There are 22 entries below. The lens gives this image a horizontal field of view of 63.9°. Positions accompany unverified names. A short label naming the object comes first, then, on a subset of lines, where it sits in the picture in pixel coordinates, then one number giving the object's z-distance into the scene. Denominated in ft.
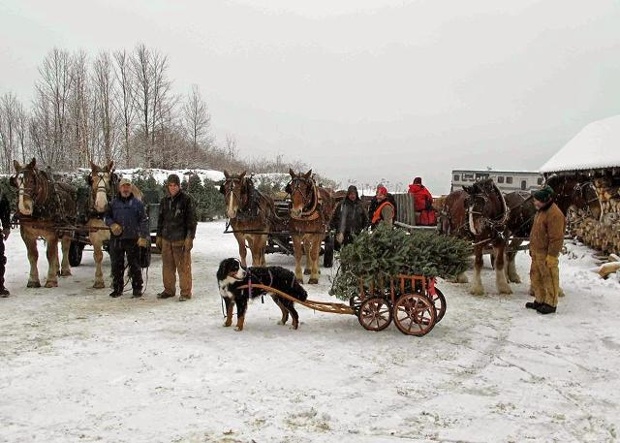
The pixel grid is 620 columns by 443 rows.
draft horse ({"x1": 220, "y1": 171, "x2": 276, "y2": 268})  29.71
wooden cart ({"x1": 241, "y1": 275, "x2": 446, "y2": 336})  20.02
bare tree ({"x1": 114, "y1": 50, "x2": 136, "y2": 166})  114.01
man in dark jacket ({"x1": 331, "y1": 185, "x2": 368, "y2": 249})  31.14
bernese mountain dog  20.30
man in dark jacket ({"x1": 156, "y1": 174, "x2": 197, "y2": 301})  26.53
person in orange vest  31.63
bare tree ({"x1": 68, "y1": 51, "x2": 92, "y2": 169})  106.73
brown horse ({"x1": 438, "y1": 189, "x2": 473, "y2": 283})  31.99
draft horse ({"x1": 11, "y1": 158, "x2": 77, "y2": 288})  27.58
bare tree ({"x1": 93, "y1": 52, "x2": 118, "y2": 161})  111.65
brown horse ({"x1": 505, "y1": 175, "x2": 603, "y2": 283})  28.04
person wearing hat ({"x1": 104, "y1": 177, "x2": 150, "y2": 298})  27.40
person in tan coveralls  23.97
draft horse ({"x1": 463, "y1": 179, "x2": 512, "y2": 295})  28.66
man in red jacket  41.14
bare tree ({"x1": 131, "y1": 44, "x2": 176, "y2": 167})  114.83
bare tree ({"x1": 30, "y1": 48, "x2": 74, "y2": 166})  109.09
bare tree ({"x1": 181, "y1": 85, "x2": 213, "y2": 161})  137.18
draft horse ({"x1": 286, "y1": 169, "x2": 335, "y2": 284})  31.22
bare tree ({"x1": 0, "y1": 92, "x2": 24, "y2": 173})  140.06
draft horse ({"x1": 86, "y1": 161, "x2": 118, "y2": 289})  28.57
